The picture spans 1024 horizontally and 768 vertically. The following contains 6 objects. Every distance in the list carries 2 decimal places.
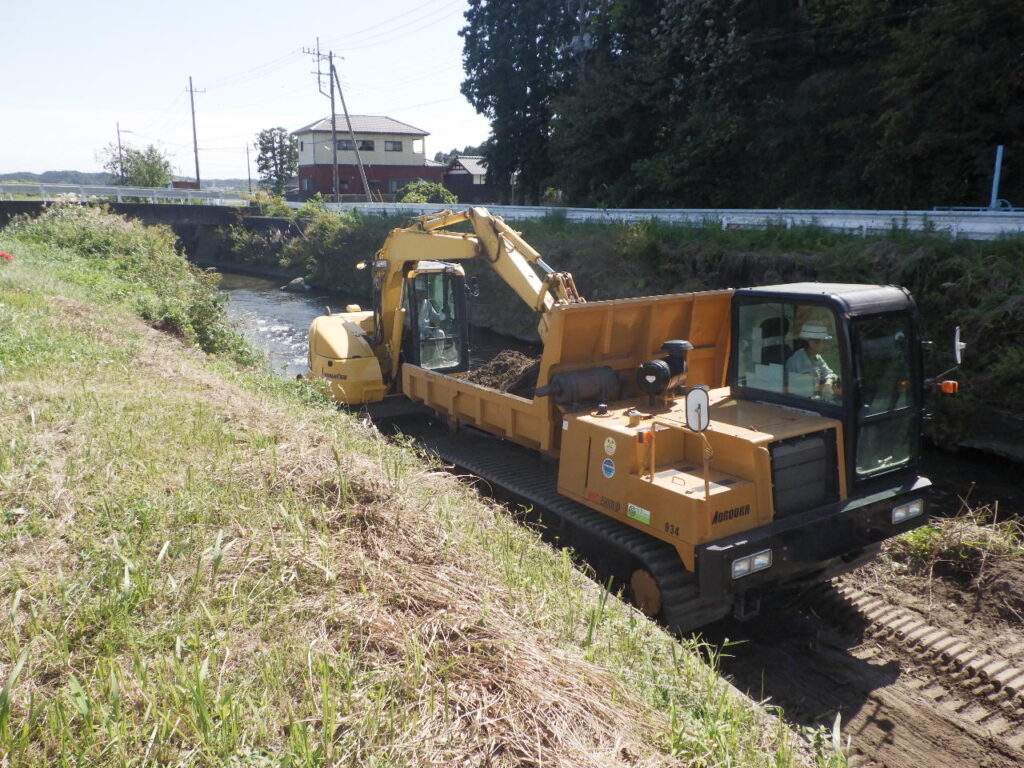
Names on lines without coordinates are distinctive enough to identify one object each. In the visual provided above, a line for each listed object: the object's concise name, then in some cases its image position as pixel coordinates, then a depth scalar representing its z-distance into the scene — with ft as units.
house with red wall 174.60
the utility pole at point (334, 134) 126.57
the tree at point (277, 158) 202.49
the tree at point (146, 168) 171.53
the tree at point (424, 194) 129.90
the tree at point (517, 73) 112.06
